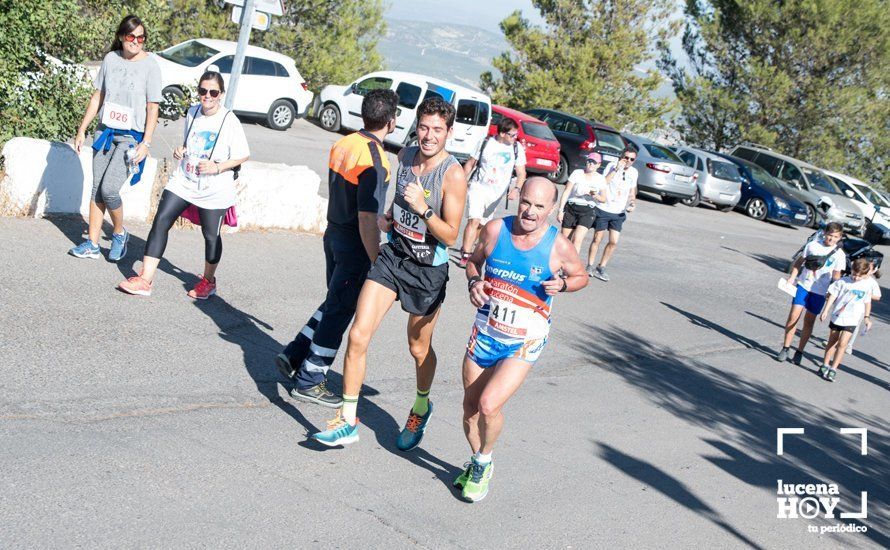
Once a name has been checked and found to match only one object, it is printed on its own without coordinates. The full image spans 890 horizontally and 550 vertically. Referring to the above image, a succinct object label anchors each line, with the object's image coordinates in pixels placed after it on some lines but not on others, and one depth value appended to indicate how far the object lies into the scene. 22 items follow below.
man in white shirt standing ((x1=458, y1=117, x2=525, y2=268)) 10.76
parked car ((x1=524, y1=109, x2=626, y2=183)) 23.83
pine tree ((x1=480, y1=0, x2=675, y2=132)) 31.44
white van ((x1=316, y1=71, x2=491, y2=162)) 22.50
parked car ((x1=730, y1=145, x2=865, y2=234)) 28.06
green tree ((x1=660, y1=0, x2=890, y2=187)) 34.81
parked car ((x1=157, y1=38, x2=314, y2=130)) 19.98
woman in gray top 7.75
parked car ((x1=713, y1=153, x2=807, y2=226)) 26.56
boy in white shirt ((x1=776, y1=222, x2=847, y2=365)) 10.38
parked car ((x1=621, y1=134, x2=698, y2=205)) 24.52
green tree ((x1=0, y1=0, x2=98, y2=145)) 9.07
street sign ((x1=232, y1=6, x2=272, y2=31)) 10.40
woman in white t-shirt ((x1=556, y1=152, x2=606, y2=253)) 12.01
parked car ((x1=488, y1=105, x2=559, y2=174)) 22.42
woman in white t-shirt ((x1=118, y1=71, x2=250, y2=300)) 7.30
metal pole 10.28
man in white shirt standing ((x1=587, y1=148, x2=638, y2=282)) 12.18
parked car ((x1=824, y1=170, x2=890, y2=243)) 26.23
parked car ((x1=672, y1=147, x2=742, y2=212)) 26.08
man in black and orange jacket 5.62
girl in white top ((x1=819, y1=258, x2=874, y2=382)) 10.18
